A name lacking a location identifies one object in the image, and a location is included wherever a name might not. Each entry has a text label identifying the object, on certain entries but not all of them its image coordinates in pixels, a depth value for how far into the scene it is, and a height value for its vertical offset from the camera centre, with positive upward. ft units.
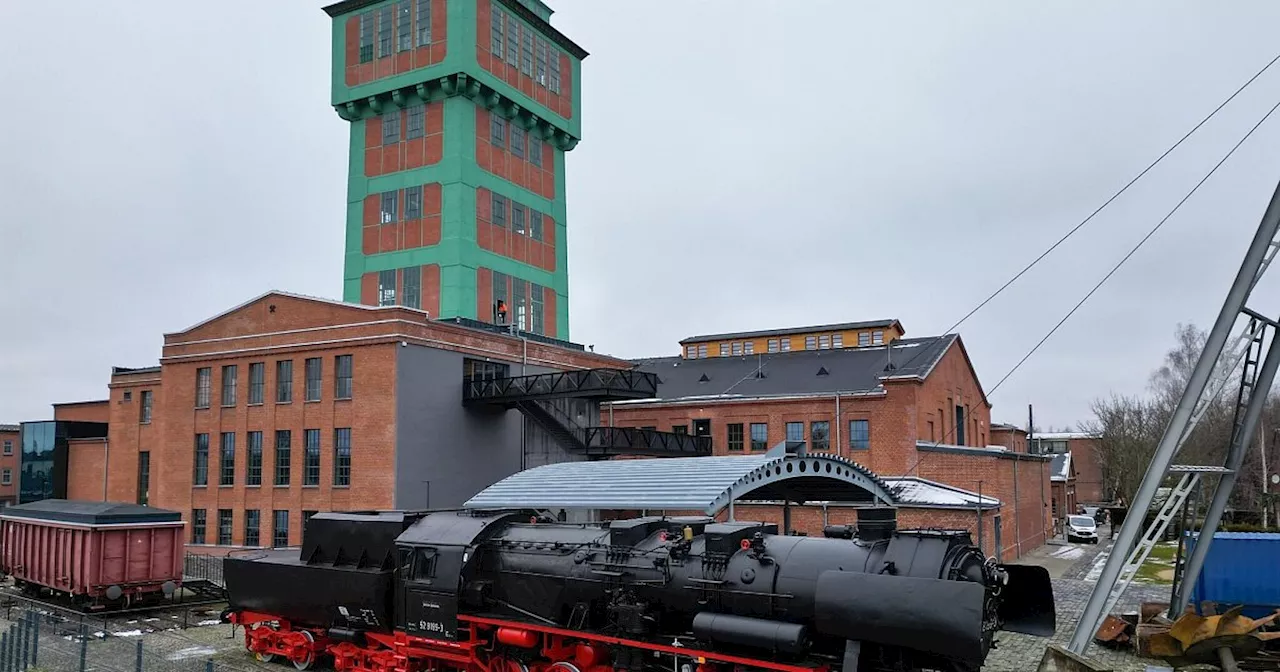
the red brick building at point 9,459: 243.40 -2.76
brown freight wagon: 85.71 -10.09
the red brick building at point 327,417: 117.60 +4.04
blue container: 74.84 -10.94
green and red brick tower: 155.84 +51.02
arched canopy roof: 66.08 -3.21
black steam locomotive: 39.29 -7.90
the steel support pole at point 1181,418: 57.62 +1.42
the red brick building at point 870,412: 128.16 +4.89
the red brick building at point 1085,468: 302.25 -8.88
